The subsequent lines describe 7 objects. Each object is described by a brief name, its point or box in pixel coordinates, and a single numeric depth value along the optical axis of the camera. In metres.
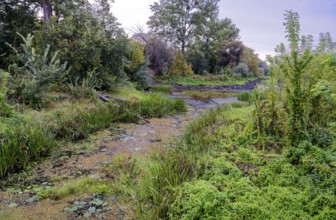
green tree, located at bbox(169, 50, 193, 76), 17.24
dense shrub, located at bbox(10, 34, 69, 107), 4.76
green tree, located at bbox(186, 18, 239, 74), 20.45
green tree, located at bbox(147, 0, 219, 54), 20.89
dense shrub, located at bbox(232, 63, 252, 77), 20.45
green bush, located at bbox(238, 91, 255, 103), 8.73
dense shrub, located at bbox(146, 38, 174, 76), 15.02
